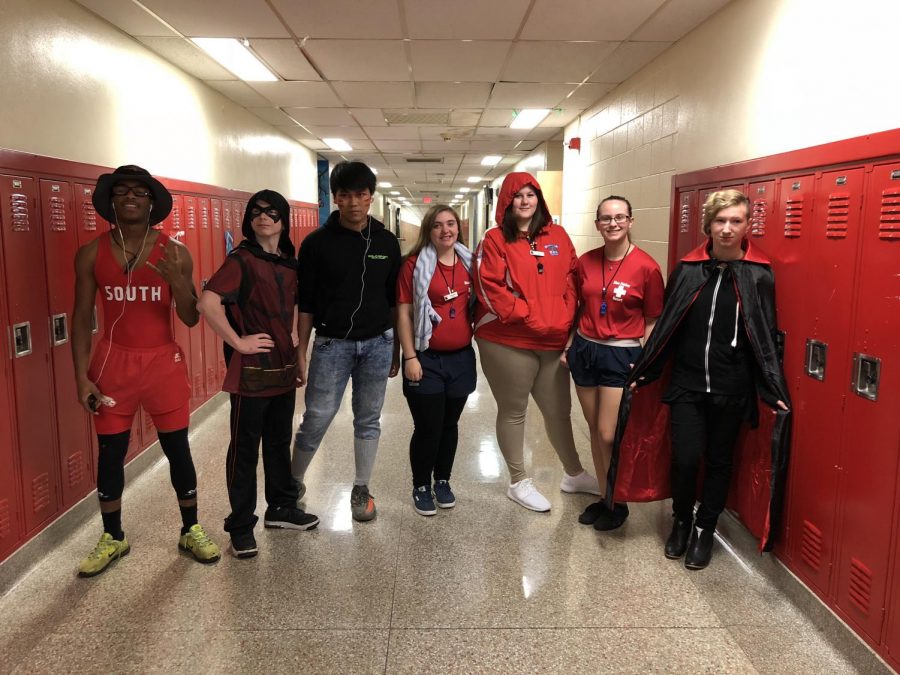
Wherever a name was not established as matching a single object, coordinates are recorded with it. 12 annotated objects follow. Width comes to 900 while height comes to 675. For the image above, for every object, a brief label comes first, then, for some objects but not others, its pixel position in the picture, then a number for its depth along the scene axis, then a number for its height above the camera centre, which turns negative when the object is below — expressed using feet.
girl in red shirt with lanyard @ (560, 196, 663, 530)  8.23 -0.76
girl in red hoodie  8.41 -0.62
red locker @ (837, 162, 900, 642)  5.72 -1.56
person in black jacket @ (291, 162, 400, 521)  8.22 -0.69
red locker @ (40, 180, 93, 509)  8.25 -0.98
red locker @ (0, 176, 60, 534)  7.49 -1.18
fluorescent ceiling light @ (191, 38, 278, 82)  12.56 +4.23
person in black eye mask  7.50 -1.02
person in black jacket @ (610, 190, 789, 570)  7.18 -1.23
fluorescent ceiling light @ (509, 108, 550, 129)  19.48 +4.49
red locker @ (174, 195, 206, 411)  13.43 -1.80
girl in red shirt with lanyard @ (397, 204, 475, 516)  8.45 -1.00
